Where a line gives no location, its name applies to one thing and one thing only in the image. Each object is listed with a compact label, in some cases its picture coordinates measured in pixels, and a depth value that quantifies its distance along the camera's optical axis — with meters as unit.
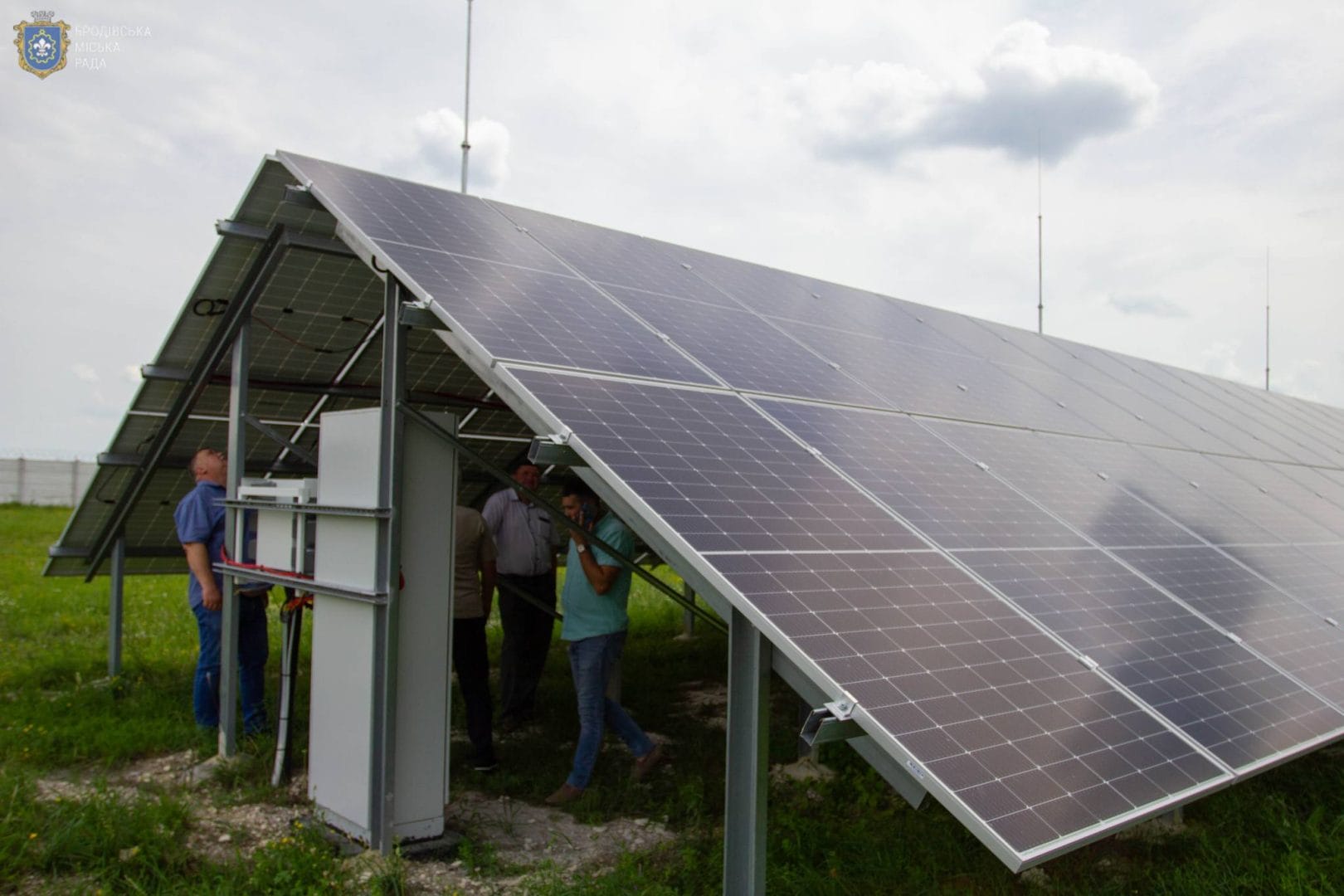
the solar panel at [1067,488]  6.81
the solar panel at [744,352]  6.86
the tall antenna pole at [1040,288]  17.30
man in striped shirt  9.60
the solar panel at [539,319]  5.76
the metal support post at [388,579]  6.43
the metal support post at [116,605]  10.62
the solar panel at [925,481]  5.71
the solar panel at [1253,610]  6.03
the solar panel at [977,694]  3.72
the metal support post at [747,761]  4.49
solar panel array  4.08
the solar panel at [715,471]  4.72
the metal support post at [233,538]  8.20
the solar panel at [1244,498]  9.01
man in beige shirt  8.10
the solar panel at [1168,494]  7.96
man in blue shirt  8.54
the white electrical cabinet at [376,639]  6.56
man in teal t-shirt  7.27
